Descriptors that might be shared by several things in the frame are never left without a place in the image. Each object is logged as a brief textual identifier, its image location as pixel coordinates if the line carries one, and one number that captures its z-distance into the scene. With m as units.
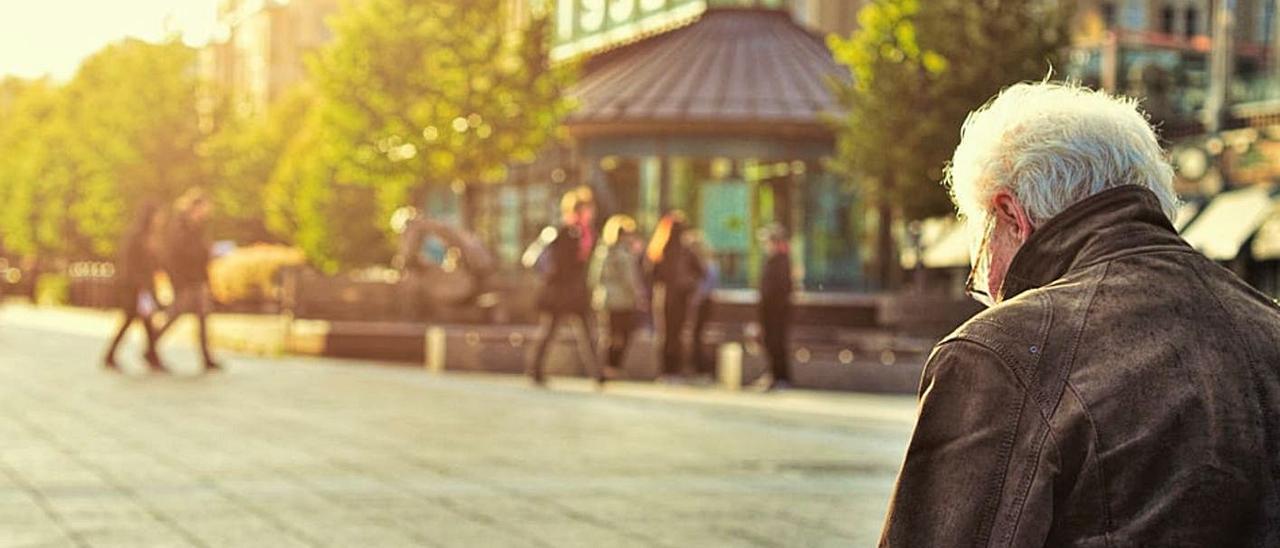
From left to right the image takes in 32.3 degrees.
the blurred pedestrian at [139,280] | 21.20
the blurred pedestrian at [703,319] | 22.56
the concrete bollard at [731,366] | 21.25
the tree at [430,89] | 35.91
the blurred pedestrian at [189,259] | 20.66
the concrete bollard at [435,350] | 23.23
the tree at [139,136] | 57.84
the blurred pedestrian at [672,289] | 21.25
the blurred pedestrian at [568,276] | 19.77
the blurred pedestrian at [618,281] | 20.45
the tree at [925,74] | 25.55
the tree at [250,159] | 59.78
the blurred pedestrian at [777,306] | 20.39
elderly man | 2.62
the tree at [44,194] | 63.16
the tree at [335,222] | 53.28
